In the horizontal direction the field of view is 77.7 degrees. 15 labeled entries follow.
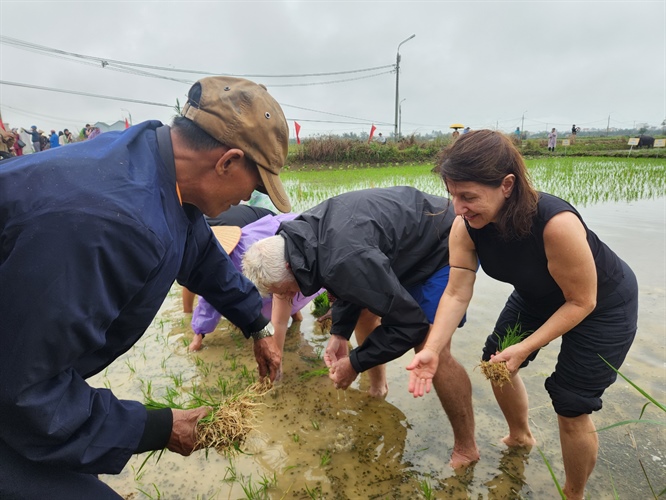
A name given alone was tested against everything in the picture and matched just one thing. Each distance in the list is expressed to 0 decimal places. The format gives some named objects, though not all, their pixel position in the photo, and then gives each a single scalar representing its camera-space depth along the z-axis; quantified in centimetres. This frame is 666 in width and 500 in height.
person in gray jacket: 215
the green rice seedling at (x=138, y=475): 238
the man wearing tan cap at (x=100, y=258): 105
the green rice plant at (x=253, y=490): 218
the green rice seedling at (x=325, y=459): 245
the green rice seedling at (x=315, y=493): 223
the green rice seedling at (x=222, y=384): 304
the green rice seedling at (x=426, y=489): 217
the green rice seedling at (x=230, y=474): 235
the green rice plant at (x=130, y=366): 346
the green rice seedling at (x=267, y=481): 227
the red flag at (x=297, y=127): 1929
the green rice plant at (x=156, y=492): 225
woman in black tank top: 171
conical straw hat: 338
